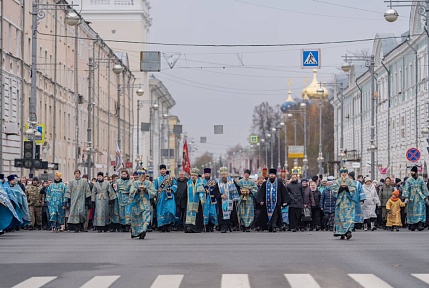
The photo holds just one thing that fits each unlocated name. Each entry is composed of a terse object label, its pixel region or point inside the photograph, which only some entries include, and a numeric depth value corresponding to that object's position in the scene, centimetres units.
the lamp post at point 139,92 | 7119
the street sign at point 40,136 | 3851
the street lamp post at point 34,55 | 3581
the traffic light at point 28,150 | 3665
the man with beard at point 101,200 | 3167
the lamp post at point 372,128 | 5028
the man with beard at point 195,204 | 3038
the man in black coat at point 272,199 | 3159
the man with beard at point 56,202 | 3194
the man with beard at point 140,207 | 2616
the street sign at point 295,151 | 10754
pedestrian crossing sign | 4341
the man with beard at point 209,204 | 3120
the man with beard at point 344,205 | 2541
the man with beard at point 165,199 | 3039
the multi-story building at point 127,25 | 11788
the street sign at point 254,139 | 12791
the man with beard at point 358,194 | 2604
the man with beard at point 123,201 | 3133
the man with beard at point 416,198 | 3155
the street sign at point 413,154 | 3972
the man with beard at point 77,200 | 3161
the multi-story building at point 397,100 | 6084
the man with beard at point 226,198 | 3148
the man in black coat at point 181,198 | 3069
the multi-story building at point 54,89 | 4644
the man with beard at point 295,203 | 3231
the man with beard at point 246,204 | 3219
